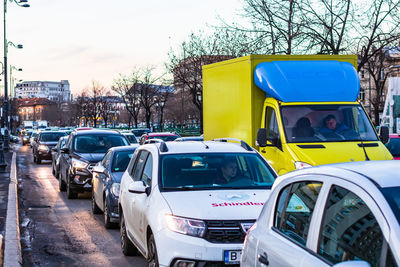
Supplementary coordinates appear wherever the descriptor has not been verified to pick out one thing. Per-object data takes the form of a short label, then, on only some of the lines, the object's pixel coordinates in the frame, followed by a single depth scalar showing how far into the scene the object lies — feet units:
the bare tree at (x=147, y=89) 199.81
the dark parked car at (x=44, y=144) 108.06
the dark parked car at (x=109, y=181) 35.68
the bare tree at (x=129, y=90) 210.79
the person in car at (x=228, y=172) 24.26
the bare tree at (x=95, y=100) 277.44
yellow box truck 34.30
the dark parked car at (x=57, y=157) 69.11
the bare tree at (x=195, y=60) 123.65
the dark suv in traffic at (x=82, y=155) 51.16
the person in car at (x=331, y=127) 35.70
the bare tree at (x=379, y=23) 72.90
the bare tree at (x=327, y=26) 74.60
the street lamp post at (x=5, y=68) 120.53
